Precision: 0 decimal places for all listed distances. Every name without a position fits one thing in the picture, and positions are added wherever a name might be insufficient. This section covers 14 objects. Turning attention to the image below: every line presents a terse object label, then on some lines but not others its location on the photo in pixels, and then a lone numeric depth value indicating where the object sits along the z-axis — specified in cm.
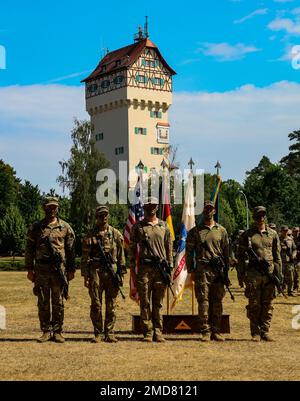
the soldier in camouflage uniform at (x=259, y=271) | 1366
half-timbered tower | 9244
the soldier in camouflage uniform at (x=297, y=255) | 2486
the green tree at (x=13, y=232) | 5881
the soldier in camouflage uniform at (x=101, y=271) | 1333
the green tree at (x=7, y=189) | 8276
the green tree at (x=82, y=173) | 7206
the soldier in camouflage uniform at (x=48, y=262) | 1317
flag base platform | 1456
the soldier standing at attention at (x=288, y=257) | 2406
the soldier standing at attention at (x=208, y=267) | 1360
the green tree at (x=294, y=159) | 11212
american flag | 1608
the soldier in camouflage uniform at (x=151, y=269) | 1352
